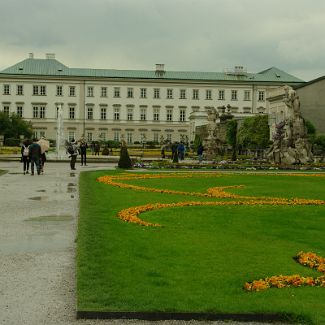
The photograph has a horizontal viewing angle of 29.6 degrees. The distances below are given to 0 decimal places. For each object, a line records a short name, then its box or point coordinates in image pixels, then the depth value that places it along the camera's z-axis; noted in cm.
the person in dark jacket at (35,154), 2425
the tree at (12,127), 7019
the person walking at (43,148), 2575
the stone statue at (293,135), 3294
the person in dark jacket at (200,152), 3819
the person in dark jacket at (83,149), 3309
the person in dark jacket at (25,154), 2535
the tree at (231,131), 5284
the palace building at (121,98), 9044
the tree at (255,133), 5078
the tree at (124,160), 2897
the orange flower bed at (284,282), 645
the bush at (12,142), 6550
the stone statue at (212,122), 4584
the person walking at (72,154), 2851
